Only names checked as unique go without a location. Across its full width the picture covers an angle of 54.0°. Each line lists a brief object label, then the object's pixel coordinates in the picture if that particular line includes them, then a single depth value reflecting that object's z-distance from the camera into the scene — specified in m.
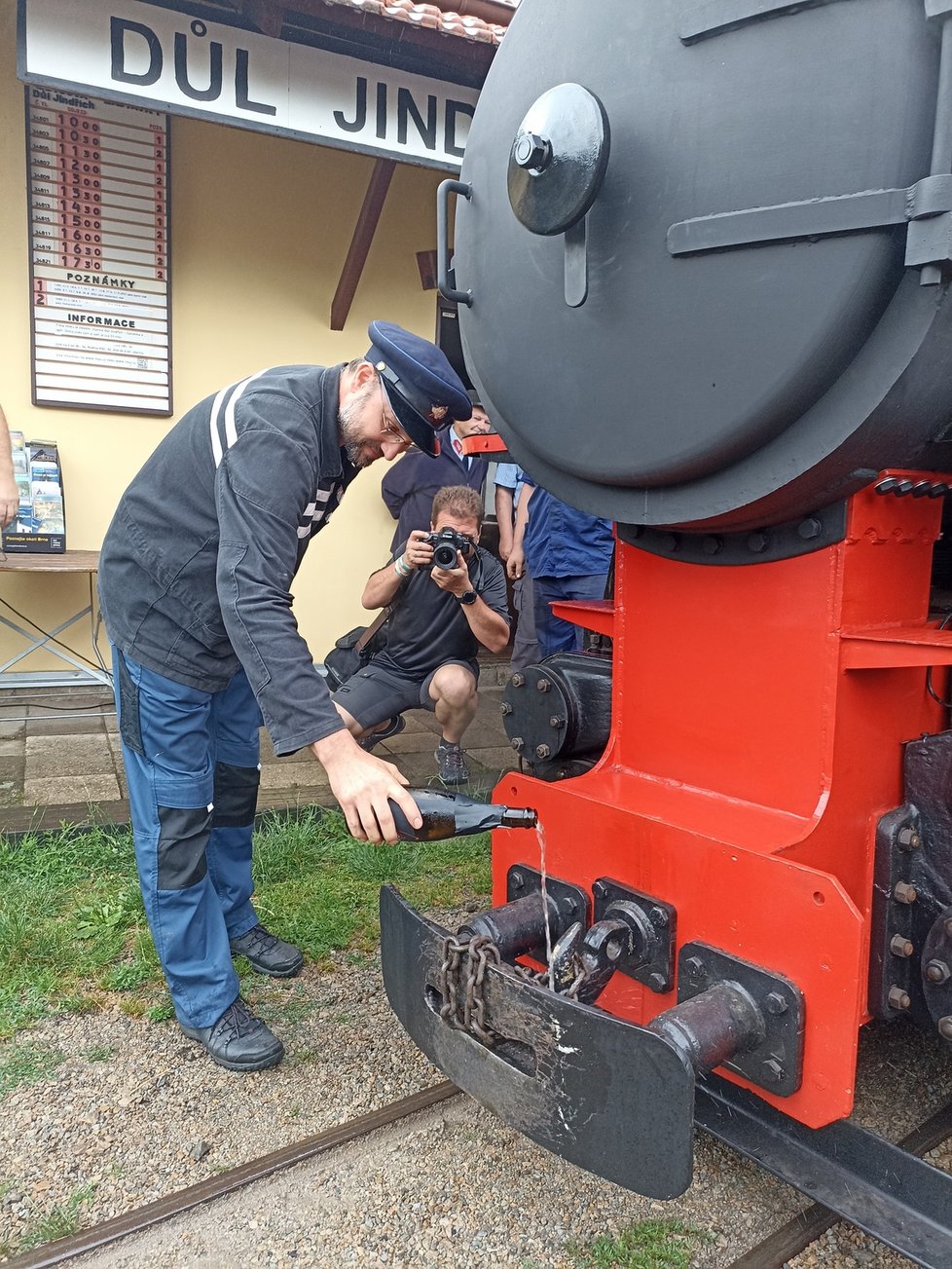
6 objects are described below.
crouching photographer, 3.52
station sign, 3.69
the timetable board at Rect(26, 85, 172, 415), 4.75
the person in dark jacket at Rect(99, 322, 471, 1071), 1.79
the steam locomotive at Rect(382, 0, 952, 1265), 1.25
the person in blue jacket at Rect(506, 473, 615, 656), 3.81
